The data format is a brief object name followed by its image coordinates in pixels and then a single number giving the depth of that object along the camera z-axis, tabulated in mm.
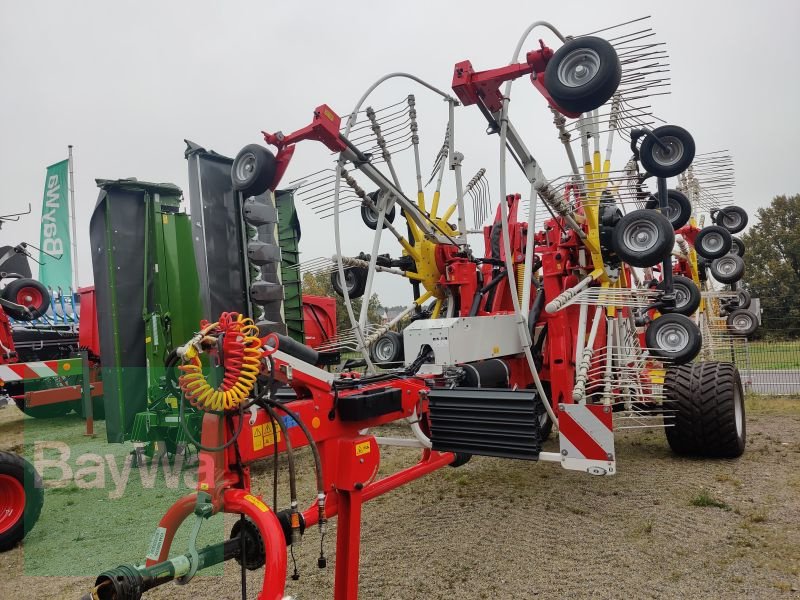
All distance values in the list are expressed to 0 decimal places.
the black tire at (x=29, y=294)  8773
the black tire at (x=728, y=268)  11672
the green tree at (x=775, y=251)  36562
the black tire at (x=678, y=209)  5953
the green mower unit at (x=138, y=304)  6379
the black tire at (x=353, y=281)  6020
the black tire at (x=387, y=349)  5395
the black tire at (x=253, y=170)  3895
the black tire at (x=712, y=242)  10086
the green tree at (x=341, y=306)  24922
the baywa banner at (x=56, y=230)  14695
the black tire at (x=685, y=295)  6141
